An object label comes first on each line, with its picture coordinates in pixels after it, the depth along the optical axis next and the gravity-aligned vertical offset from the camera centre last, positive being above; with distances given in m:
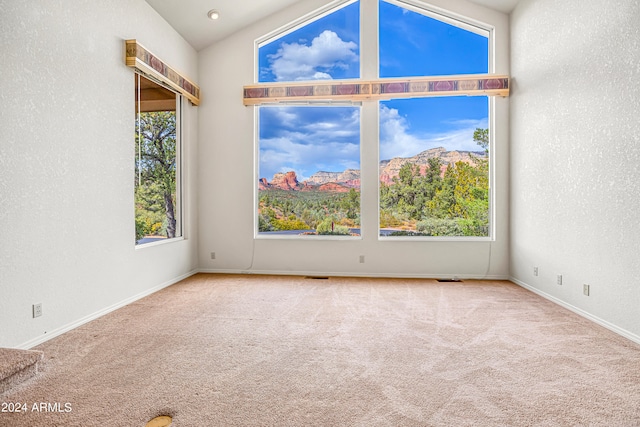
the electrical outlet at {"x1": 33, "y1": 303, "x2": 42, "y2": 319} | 2.53 -0.75
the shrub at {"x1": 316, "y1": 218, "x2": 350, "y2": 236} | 5.14 -0.26
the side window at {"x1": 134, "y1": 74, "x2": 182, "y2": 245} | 3.91 +0.64
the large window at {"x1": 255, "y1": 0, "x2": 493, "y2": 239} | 4.92 +1.25
